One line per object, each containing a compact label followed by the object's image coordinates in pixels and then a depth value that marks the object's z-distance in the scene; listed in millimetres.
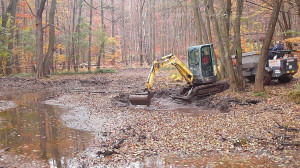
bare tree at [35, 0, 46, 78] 23781
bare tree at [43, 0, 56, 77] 25422
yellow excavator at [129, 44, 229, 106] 13922
